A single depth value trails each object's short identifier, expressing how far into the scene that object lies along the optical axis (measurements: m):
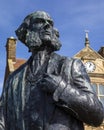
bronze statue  2.16
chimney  22.10
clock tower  19.41
